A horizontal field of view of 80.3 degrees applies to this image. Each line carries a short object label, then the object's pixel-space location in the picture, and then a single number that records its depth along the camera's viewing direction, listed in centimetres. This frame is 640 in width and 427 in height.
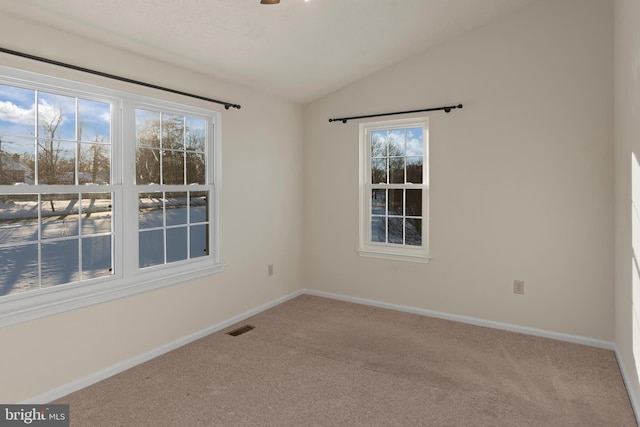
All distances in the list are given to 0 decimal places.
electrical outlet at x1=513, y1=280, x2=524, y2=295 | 362
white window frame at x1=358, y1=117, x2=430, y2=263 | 412
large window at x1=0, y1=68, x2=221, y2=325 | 238
